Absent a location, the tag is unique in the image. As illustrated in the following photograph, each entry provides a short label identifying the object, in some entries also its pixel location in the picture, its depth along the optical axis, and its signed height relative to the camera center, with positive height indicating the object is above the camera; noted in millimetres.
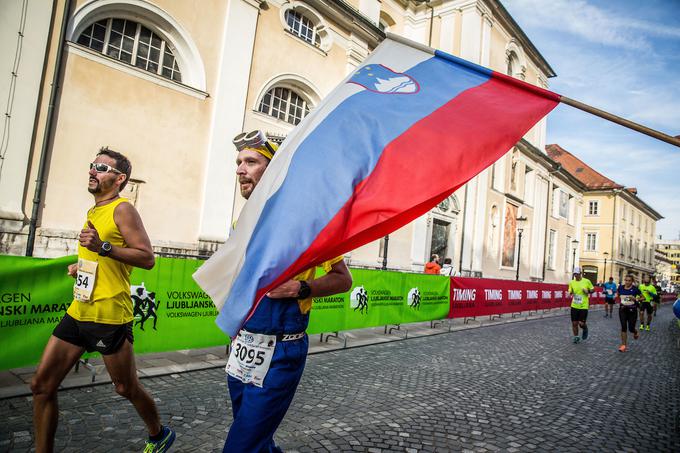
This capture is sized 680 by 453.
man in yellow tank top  2602 -403
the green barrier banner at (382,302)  7754 -935
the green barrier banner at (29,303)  4172 -813
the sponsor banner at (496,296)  12023 -900
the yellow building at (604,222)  50719 +7643
